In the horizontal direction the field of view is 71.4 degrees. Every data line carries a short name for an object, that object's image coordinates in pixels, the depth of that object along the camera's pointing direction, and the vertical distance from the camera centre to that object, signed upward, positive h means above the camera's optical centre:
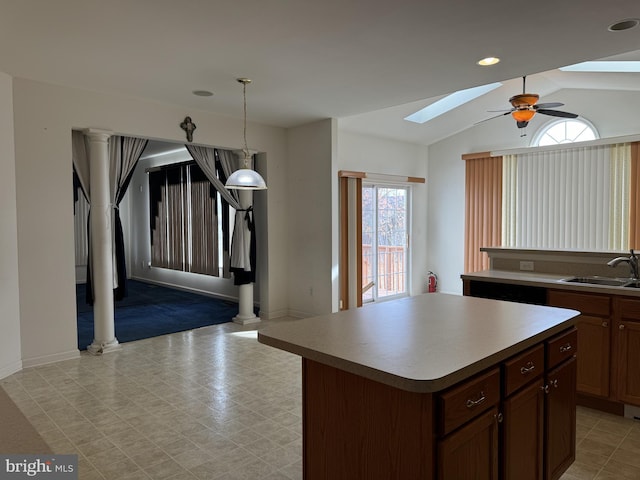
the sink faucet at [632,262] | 3.27 -0.29
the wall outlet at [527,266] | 3.91 -0.37
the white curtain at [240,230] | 5.88 -0.03
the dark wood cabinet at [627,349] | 2.90 -0.83
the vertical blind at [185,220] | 7.57 +0.16
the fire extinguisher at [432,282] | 8.12 -1.03
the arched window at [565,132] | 6.54 +1.38
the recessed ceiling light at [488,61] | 3.60 +1.34
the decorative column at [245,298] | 5.93 -0.94
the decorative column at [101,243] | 4.58 -0.14
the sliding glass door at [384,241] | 7.18 -0.25
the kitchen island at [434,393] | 1.50 -0.64
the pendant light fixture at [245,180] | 4.05 +0.44
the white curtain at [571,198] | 6.20 +0.38
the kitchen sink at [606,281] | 3.26 -0.44
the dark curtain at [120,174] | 4.86 +0.62
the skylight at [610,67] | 5.56 +1.98
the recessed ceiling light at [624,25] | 2.86 +1.31
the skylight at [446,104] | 6.55 +1.86
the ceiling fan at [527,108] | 4.97 +1.32
